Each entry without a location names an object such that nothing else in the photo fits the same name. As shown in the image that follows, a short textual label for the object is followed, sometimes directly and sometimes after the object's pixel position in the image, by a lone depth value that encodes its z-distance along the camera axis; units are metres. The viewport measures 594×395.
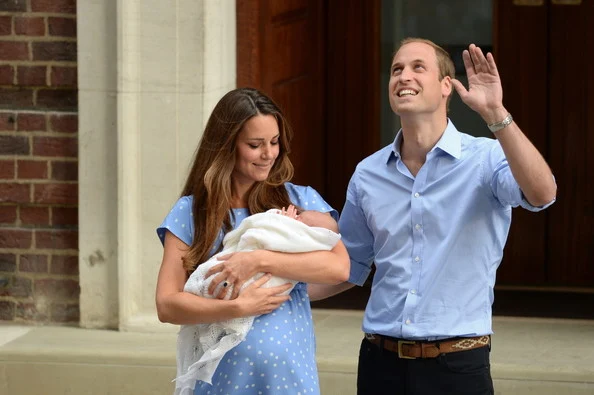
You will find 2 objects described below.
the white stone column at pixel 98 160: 12.44
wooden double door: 14.66
